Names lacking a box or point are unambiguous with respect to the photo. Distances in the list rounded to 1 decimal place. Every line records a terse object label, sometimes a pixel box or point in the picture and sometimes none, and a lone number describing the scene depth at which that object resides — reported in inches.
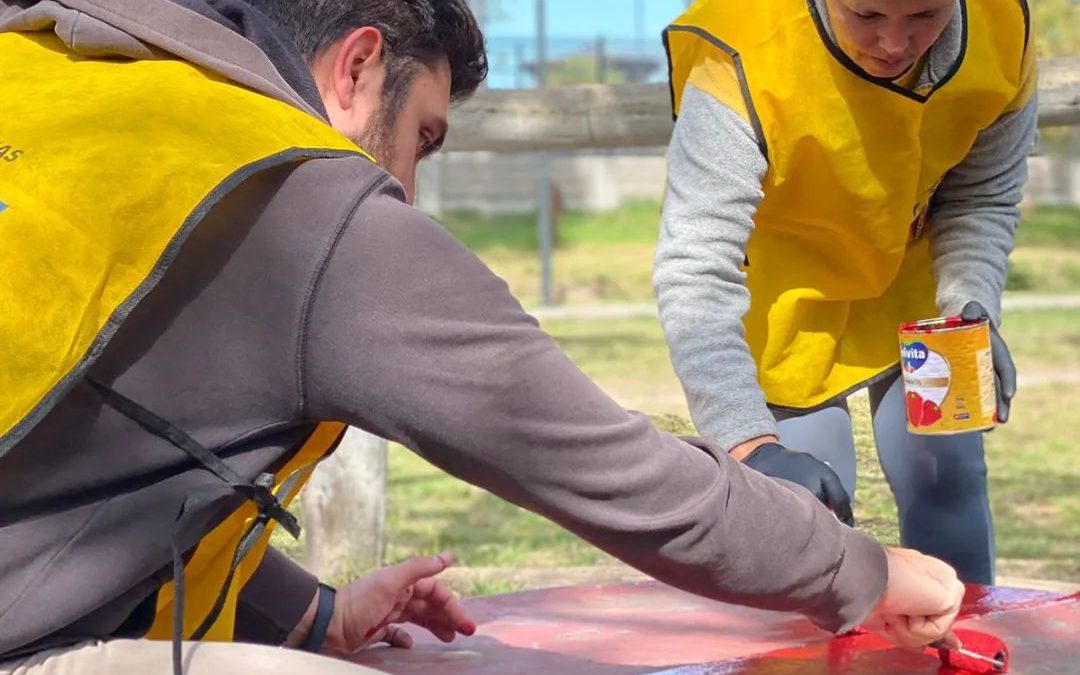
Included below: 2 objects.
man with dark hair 53.4
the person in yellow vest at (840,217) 94.7
